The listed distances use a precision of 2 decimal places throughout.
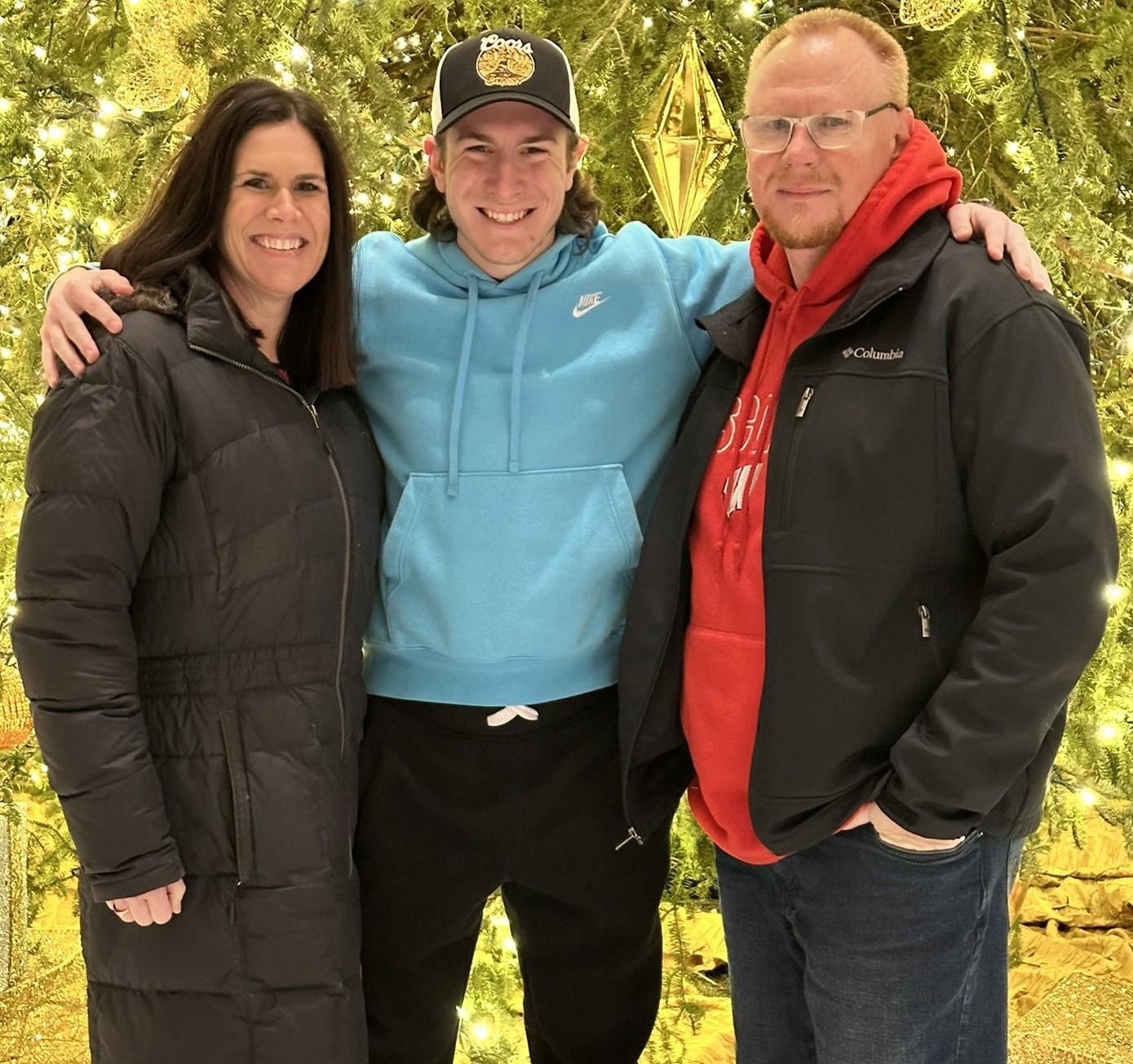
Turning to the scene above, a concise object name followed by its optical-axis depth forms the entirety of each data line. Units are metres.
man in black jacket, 1.61
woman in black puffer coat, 1.76
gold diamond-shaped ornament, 2.27
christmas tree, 2.20
